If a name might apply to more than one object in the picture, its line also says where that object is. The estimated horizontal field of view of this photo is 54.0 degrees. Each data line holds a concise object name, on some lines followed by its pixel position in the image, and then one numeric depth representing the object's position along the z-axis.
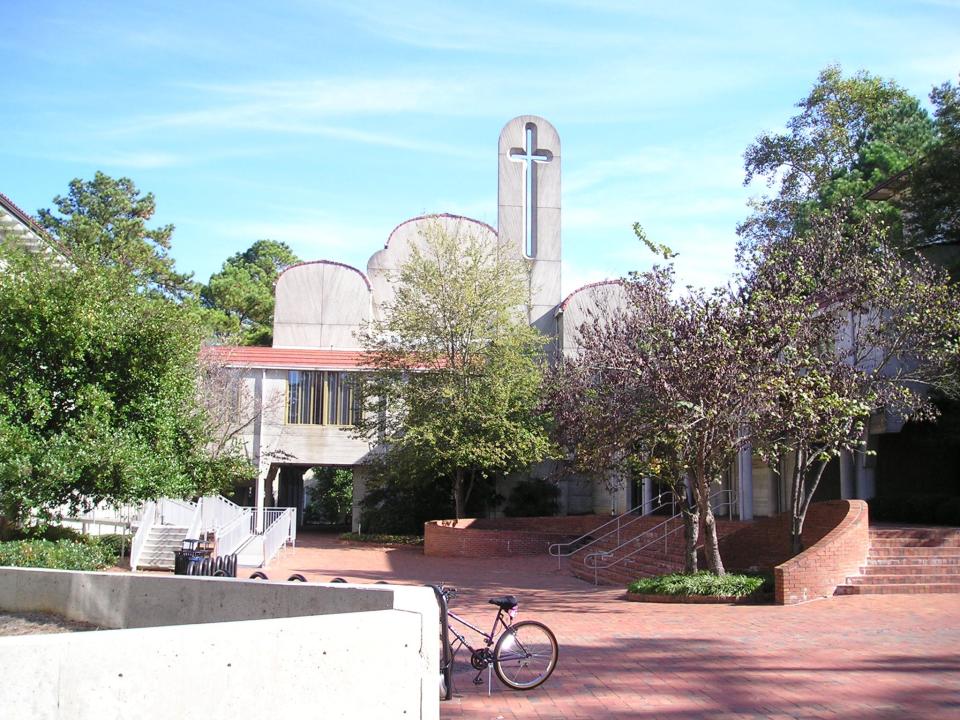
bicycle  8.37
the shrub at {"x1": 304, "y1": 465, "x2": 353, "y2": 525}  49.81
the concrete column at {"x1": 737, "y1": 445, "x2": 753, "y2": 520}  25.80
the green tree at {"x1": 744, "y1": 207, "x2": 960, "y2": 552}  14.76
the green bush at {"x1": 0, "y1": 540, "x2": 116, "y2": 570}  14.93
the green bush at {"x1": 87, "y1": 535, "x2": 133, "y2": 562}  19.86
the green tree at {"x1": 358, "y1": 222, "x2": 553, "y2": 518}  28.97
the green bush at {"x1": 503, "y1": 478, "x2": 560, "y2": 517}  33.50
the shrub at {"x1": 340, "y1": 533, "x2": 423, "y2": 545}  31.70
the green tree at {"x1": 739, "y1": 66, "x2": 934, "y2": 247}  37.34
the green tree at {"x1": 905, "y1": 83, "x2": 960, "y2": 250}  23.14
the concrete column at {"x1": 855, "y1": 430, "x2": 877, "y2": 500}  24.16
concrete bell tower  36.88
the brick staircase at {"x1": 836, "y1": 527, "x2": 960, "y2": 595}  15.70
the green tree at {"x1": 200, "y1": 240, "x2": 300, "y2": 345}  52.44
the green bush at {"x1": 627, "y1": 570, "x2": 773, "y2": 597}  15.31
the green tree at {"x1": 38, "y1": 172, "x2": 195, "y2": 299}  42.62
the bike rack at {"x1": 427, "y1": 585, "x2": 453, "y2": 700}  7.51
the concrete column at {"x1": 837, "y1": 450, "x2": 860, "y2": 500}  24.48
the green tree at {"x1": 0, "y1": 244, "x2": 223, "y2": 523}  15.59
